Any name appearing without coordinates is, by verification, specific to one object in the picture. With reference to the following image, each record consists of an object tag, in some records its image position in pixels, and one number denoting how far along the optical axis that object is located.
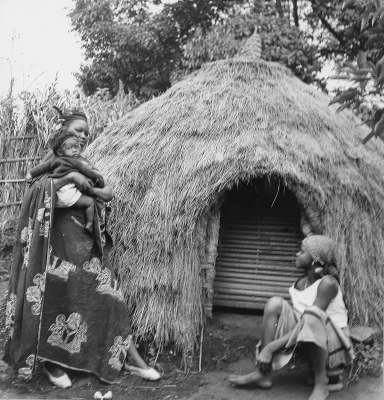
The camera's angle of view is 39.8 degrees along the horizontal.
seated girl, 3.75
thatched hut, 4.53
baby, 4.05
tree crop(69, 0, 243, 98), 12.91
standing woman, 3.95
